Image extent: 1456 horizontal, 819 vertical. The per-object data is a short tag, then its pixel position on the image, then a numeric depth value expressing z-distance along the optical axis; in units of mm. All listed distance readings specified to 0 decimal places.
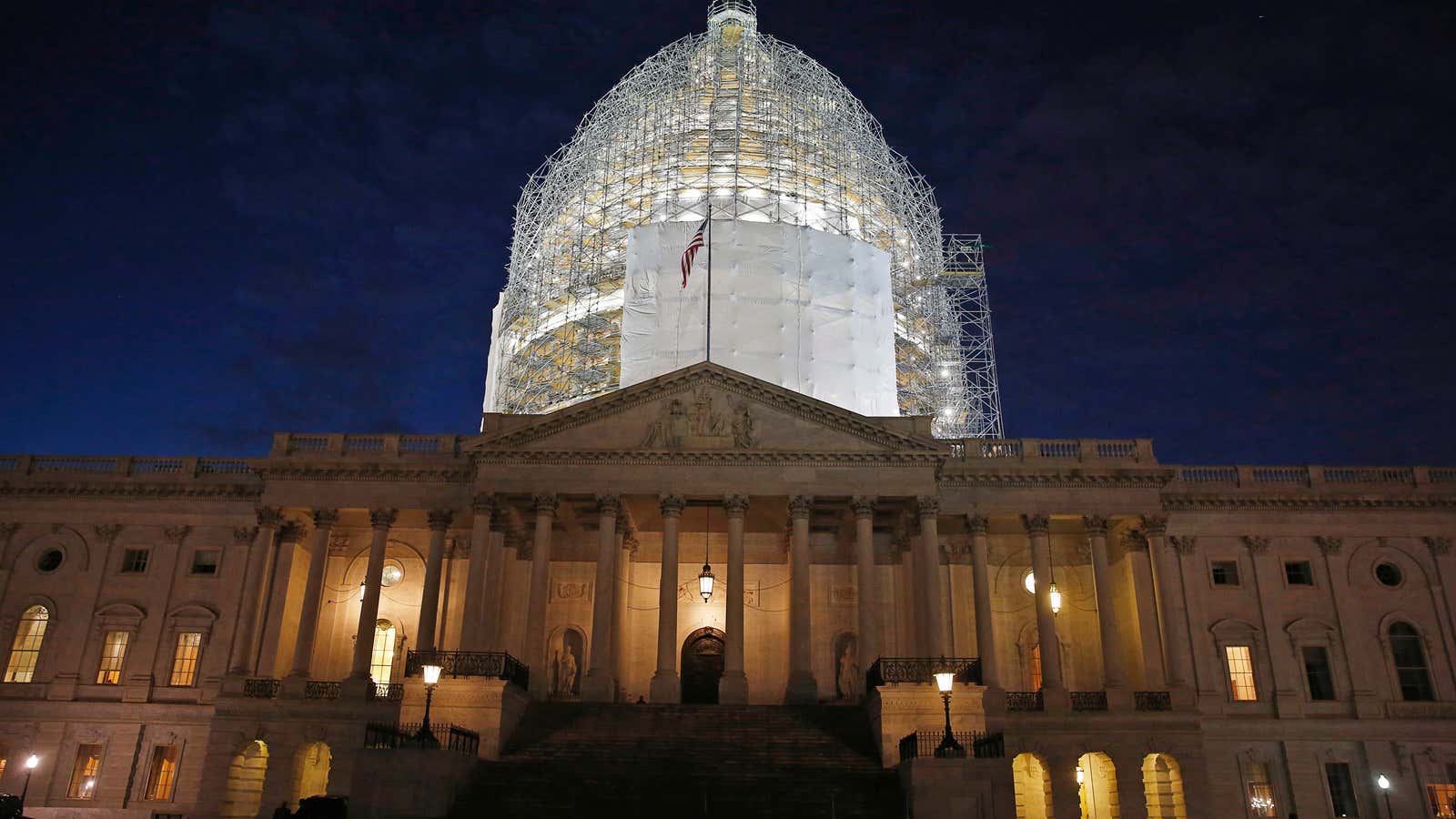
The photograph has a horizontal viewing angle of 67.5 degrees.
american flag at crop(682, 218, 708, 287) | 45312
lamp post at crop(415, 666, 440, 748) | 28578
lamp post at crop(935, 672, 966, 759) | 28156
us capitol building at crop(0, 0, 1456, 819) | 38438
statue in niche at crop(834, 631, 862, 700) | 44156
